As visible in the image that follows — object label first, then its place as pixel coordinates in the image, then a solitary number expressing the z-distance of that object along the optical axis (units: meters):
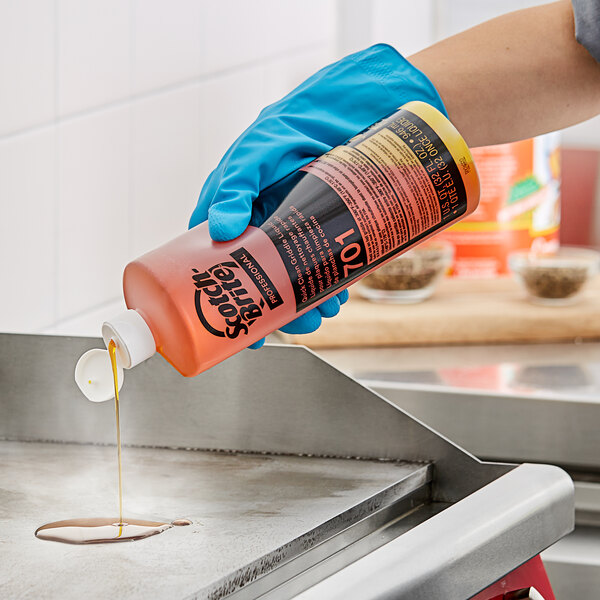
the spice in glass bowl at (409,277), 2.11
